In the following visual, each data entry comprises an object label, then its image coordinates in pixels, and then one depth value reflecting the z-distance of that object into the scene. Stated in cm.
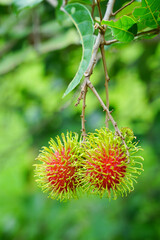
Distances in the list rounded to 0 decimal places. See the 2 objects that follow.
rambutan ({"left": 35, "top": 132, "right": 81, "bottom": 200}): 66
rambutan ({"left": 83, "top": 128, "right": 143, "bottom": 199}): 64
